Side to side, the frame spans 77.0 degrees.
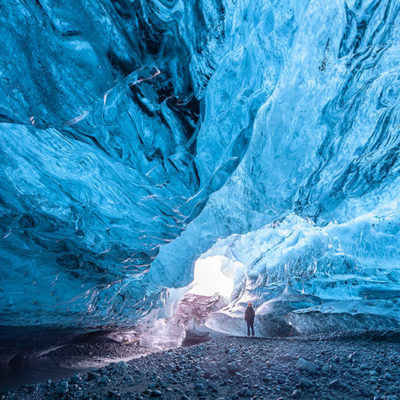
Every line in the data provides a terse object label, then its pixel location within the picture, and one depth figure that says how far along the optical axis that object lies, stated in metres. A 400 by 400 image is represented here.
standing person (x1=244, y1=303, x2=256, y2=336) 9.59
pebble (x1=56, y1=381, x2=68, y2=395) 3.23
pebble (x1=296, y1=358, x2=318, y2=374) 3.60
